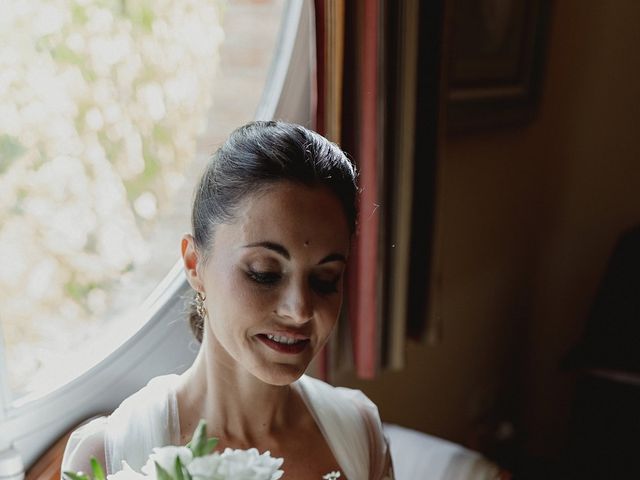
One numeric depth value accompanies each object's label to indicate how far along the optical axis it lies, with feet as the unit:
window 3.10
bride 2.30
